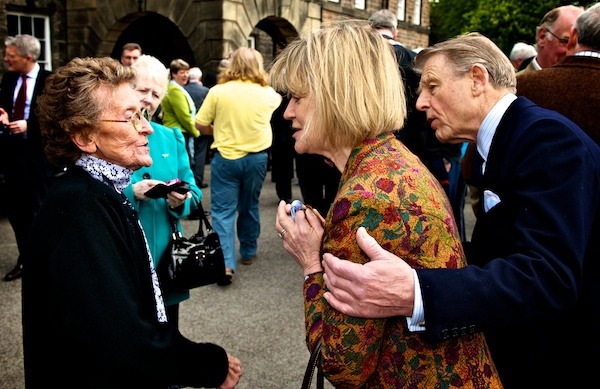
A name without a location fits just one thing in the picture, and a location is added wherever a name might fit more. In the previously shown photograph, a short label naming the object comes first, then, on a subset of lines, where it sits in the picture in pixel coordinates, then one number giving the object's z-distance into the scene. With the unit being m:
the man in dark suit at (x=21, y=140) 5.45
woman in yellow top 5.47
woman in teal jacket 3.09
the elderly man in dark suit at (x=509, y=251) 1.41
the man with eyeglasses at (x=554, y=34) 3.89
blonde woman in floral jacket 1.44
